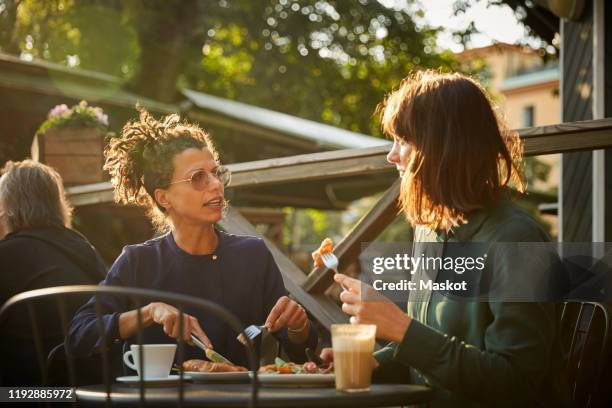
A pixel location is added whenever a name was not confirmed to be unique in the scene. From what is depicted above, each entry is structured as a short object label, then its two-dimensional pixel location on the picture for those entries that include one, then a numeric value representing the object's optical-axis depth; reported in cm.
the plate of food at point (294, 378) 203
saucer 207
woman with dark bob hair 198
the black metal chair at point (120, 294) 174
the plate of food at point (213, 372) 217
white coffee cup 211
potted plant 542
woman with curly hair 278
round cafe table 181
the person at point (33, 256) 341
